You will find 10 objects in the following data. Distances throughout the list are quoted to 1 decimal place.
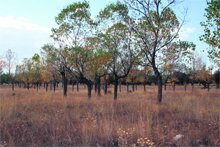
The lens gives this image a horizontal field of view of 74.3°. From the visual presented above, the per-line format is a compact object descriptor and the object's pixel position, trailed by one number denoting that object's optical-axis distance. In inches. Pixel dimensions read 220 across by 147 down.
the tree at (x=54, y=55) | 640.8
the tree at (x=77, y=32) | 541.6
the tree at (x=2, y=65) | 1128.2
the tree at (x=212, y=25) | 370.9
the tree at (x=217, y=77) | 1815.7
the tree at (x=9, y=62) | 1182.6
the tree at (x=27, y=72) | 1546.5
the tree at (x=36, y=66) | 1040.1
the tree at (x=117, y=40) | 516.8
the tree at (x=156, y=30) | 463.2
